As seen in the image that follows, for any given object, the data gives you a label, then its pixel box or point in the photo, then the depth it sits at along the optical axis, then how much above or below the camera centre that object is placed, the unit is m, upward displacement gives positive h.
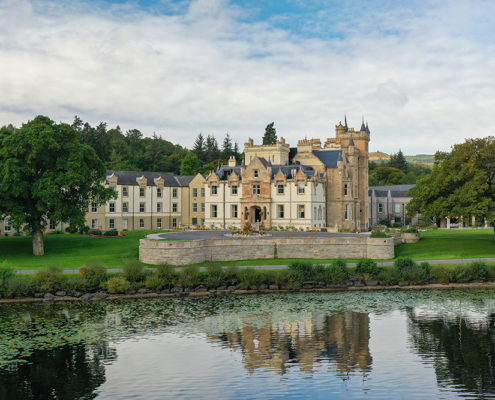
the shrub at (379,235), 49.54 -2.38
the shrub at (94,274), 38.69 -4.65
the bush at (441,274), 41.69 -5.11
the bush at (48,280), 37.46 -4.93
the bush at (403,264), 42.44 -4.39
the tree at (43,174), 46.34 +3.29
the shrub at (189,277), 39.78 -5.04
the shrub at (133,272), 39.69 -4.63
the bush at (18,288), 36.78 -5.33
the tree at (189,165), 116.50 +10.02
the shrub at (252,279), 40.12 -5.24
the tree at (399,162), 157.38 +14.16
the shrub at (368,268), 42.31 -4.67
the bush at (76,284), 38.03 -5.28
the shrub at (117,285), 38.25 -5.37
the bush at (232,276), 40.88 -5.08
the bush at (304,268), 41.53 -4.58
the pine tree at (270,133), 119.62 +17.44
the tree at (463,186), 51.41 +2.39
